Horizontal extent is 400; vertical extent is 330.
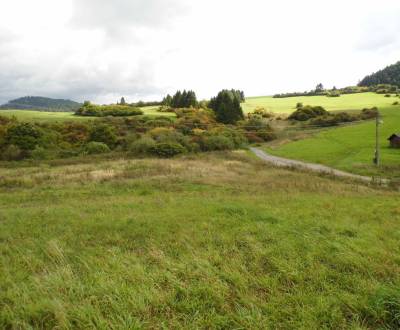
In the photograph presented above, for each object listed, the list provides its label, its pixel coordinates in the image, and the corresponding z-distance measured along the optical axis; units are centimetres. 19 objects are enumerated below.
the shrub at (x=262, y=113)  10581
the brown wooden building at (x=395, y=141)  4772
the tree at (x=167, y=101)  11724
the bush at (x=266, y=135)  7950
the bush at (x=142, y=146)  5100
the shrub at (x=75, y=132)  6003
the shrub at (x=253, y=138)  7762
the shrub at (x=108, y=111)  9223
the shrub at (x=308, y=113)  9548
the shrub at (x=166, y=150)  5041
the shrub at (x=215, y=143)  5953
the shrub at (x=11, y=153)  4791
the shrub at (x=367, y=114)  8456
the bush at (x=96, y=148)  5259
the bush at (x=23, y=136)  5059
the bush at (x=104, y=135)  5859
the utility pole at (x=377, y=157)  3503
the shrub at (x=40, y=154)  4844
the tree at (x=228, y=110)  9169
